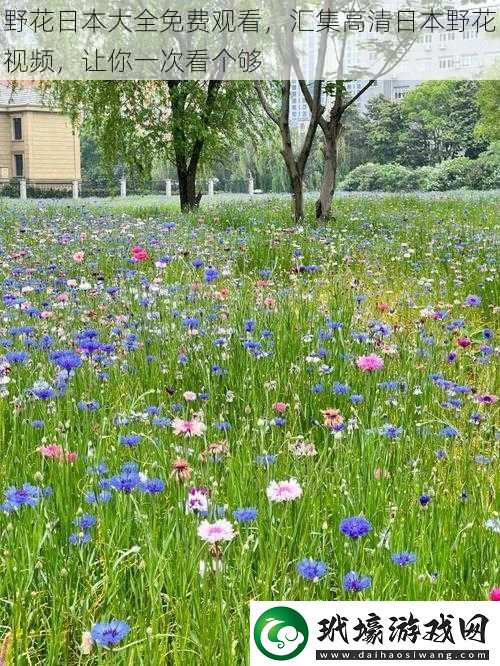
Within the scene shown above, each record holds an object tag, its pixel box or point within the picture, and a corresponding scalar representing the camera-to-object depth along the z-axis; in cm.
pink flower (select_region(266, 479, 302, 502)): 211
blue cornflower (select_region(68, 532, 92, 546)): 214
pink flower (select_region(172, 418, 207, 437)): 268
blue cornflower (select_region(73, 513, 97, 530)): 221
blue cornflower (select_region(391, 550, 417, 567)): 200
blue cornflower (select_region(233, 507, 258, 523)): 206
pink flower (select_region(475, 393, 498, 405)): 354
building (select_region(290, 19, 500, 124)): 7165
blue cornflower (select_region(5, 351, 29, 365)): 356
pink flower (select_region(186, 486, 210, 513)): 217
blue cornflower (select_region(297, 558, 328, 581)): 187
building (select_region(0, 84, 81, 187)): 5653
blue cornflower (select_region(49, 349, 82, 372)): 328
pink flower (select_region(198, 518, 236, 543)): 189
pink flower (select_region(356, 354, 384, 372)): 340
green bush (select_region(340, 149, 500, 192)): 5444
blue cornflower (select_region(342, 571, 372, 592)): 185
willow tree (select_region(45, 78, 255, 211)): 1905
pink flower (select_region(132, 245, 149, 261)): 621
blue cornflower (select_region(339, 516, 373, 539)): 199
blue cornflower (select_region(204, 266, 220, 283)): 512
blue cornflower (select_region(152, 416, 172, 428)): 299
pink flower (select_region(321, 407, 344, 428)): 290
